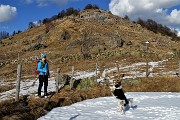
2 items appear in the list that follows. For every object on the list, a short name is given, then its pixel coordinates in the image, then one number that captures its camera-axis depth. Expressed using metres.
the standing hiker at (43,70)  8.00
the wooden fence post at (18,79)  7.03
